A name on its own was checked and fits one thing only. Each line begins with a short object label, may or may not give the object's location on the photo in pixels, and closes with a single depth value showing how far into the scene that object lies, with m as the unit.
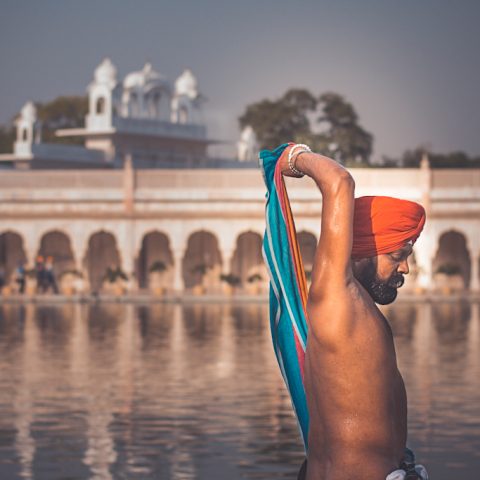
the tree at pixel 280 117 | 87.75
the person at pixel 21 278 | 50.28
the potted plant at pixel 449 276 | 52.44
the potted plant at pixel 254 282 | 49.47
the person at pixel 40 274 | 49.53
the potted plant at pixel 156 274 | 53.53
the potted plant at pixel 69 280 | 54.53
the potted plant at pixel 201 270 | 54.19
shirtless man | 4.43
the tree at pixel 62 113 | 104.00
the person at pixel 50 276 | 48.59
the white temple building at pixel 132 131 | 76.50
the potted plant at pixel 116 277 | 51.56
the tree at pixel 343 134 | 77.81
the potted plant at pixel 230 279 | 51.19
